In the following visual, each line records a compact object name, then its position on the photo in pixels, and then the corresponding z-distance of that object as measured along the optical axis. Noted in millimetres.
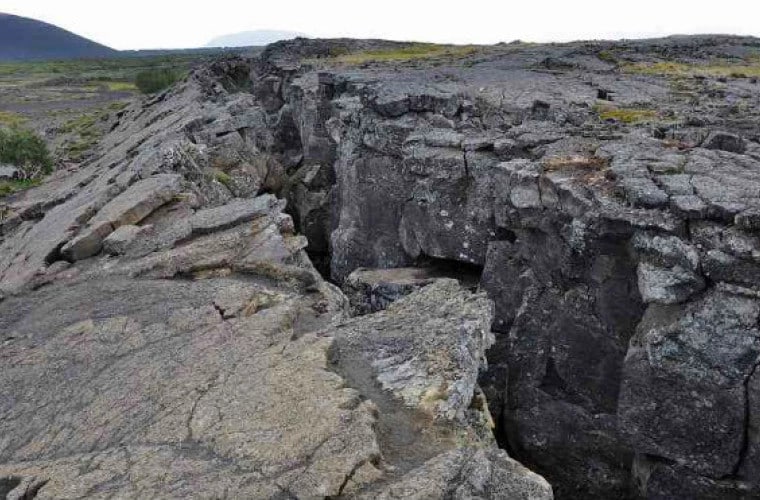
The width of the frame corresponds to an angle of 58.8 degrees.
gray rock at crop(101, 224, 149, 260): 20000
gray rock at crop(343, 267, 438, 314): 24859
